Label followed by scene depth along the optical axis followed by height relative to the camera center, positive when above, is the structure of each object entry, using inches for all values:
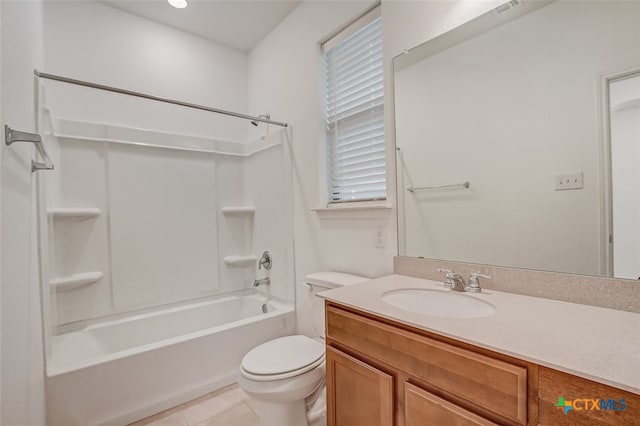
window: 71.2 +27.0
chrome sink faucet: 47.9 -13.0
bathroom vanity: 24.2 -16.7
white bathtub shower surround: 83.5 -0.4
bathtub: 61.1 -37.6
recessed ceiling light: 88.3 +67.0
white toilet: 52.4 -32.0
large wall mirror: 38.2 +11.0
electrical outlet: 66.9 -6.6
